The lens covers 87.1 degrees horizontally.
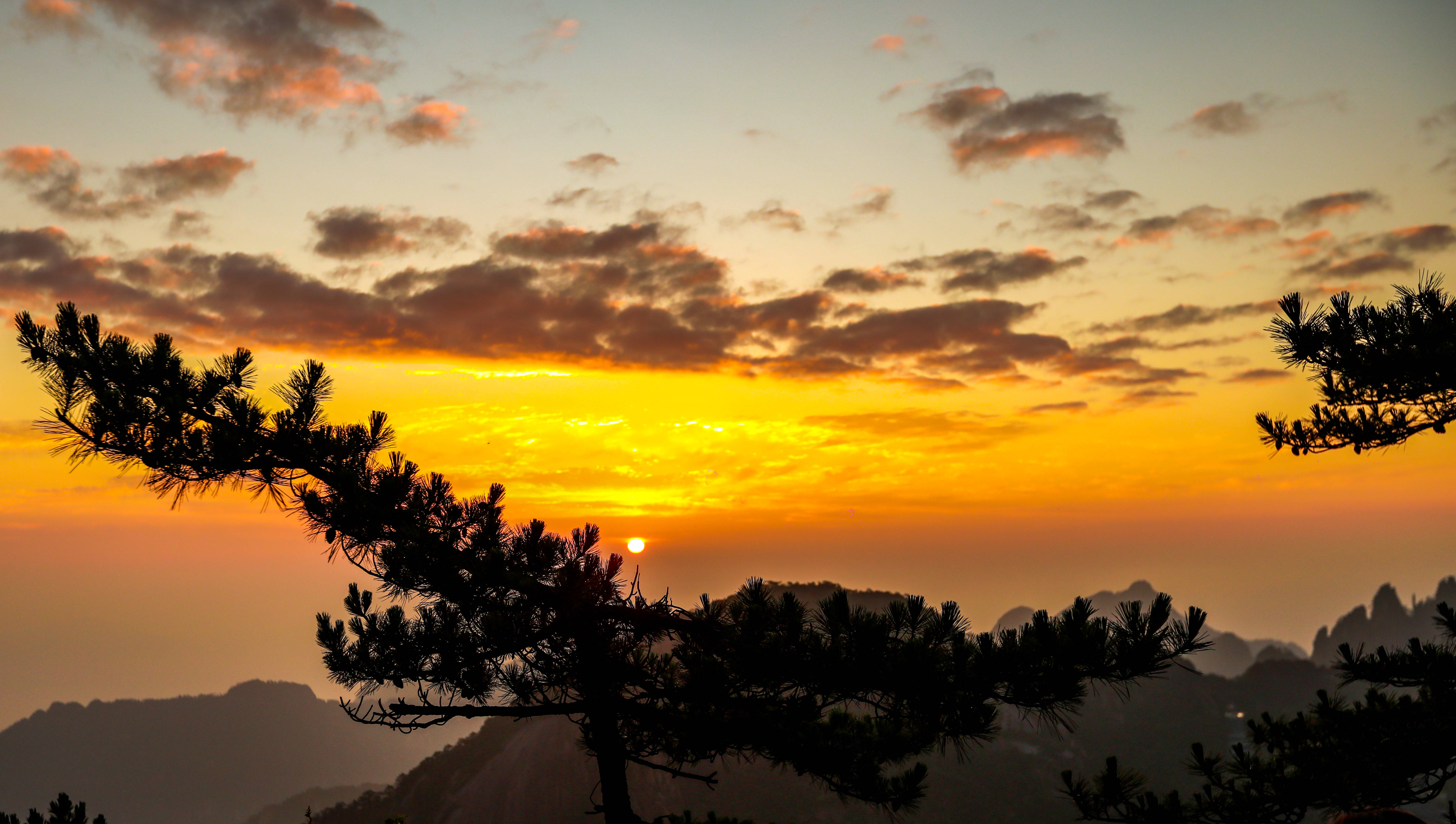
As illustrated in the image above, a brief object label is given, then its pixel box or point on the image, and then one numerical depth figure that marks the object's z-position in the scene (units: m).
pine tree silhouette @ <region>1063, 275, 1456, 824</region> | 10.99
